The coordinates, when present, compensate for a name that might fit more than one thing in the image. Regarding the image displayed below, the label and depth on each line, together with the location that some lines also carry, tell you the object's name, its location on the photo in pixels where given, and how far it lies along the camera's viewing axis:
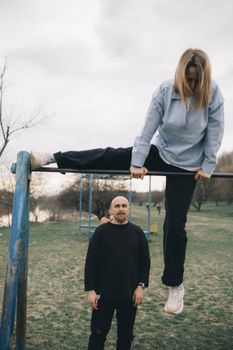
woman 2.67
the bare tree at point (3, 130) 17.70
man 2.98
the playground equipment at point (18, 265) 2.33
